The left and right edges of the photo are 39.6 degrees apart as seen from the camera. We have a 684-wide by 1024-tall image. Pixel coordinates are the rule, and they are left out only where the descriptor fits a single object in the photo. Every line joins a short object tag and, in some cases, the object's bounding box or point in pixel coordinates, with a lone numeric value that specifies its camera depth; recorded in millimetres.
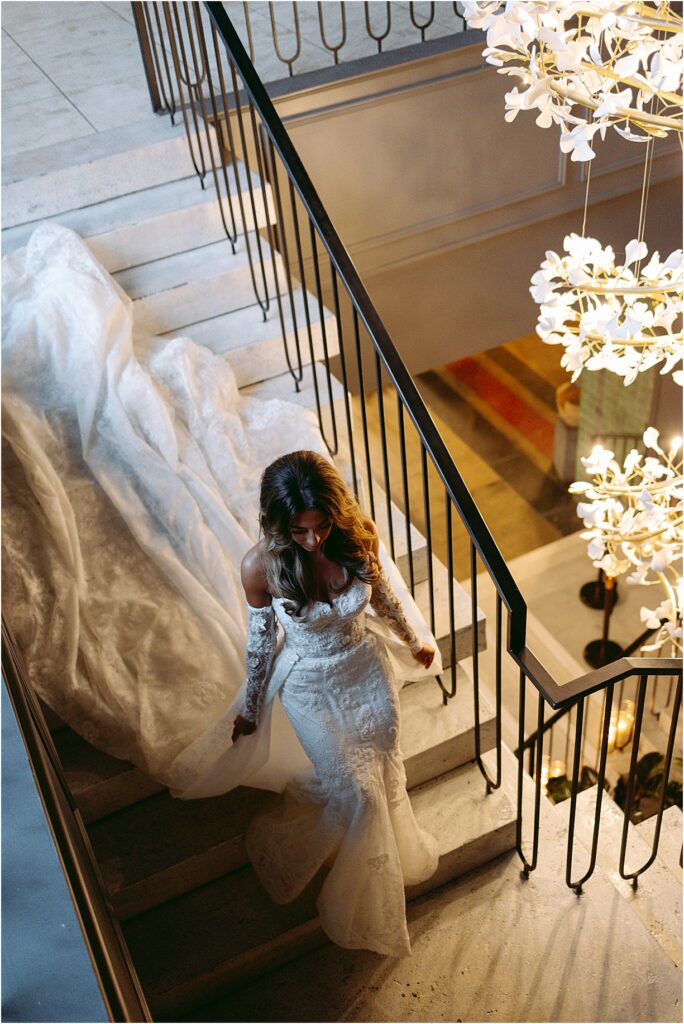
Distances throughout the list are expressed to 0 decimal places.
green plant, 5332
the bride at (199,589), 2318
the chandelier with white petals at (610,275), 2037
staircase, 2605
